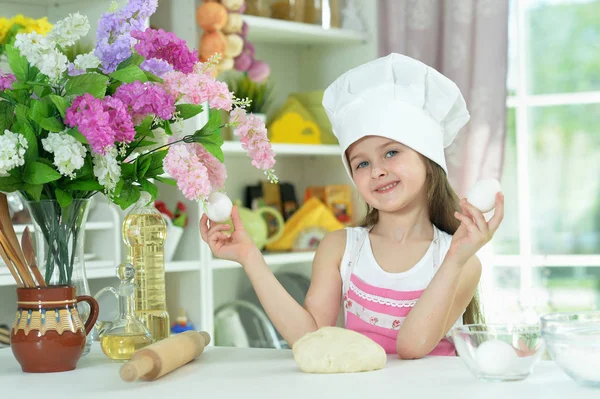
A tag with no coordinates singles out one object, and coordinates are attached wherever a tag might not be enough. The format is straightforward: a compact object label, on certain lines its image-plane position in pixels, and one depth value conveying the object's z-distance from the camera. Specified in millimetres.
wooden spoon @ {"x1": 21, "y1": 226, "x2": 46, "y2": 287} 1949
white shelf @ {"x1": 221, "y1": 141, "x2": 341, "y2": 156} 3705
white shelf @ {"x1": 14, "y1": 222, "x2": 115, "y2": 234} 3208
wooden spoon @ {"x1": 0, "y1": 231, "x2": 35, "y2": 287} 1938
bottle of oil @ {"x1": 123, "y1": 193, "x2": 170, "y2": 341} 2096
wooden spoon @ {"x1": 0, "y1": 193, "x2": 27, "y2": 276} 1941
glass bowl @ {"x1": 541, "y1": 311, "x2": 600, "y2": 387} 1668
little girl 2352
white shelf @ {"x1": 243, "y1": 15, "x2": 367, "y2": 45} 3984
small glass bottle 2001
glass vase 1933
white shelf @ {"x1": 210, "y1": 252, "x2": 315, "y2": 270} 3750
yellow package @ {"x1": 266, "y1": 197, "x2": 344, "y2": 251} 4126
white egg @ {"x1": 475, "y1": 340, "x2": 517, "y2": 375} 1736
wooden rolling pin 1760
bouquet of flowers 1859
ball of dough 1833
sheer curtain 3982
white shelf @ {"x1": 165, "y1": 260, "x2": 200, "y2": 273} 3503
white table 1688
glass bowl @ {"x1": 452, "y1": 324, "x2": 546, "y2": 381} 1739
